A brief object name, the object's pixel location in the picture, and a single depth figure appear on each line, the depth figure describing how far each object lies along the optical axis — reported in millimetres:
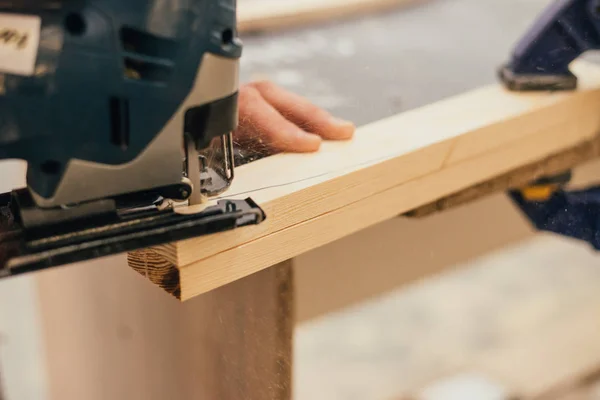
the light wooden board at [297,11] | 1496
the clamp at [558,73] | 1257
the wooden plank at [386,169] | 1123
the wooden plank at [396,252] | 1311
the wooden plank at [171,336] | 1191
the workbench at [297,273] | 1201
